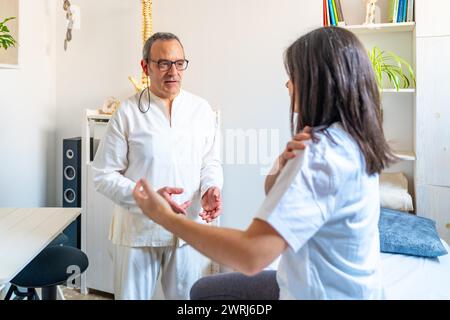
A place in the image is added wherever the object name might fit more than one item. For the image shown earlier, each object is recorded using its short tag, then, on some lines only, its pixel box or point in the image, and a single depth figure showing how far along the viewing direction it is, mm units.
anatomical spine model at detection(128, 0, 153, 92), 2203
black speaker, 2295
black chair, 1402
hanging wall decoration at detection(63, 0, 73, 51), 2479
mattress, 1306
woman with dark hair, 677
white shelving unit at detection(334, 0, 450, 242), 1921
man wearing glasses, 1162
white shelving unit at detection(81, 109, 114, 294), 2205
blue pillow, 1651
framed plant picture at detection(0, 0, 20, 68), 1918
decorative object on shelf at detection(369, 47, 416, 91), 2045
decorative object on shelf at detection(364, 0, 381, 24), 2068
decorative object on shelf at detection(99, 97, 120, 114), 2301
